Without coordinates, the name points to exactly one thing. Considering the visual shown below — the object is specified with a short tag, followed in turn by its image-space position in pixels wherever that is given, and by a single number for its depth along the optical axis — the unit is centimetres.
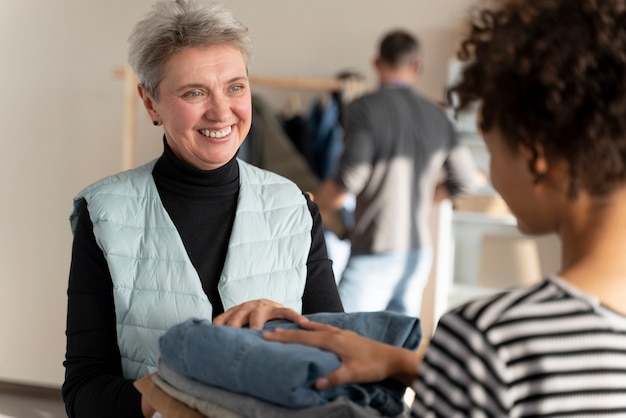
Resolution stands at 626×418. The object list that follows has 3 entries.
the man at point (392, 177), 372
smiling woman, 143
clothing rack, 473
